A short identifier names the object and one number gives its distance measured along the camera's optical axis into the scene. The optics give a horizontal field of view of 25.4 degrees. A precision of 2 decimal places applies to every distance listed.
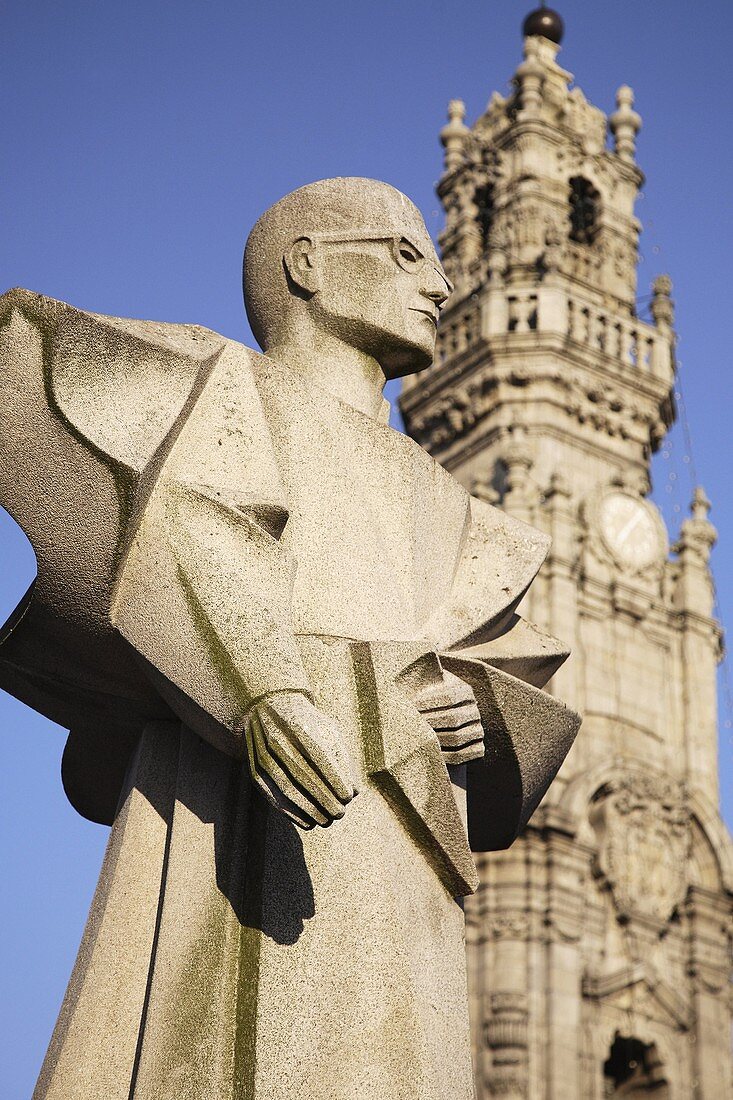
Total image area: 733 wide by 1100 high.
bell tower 21.12
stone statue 2.93
